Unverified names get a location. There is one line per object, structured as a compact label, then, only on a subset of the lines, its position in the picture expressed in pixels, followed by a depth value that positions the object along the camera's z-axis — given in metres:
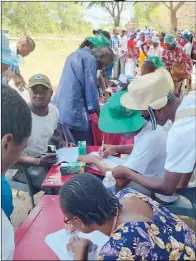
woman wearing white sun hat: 1.85
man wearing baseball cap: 2.86
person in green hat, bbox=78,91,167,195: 2.24
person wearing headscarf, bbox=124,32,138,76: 10.98
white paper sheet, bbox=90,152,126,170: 2.52
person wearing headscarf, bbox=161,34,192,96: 6.83
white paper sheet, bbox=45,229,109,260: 1.51
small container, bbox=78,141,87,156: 2.71
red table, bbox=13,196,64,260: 1.52
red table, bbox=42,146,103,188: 2.27
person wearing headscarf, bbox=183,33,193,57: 11.00
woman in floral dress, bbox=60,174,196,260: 1.27
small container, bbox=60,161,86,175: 2.38
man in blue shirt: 3.40
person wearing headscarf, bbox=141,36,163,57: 9.79
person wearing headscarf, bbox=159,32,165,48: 10.29
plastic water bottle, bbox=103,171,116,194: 2.03
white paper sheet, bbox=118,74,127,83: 5.66
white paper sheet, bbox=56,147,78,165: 2.63
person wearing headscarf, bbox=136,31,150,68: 10.17
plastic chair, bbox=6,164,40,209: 2.65
